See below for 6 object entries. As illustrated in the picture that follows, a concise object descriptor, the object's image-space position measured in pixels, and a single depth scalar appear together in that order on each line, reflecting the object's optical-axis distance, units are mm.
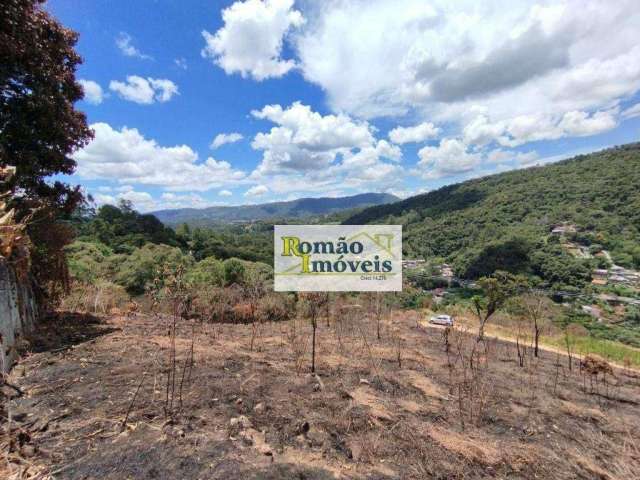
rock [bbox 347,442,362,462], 2332
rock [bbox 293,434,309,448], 2380
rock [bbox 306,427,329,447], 2445
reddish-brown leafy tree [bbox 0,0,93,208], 3764
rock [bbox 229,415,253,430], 2470
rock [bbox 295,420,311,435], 2574
